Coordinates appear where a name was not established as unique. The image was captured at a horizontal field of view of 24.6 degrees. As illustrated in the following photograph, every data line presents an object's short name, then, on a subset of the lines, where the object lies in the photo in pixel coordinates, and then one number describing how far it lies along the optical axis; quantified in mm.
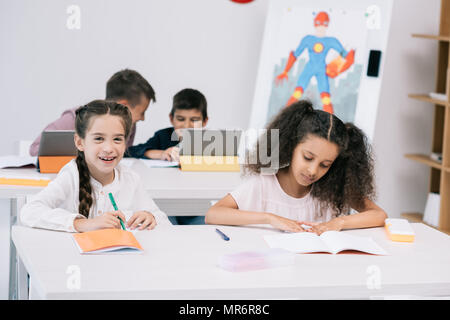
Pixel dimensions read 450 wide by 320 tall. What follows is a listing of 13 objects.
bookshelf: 4720
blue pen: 2742
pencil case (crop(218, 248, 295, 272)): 2470
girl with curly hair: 3006
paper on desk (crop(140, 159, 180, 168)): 3788
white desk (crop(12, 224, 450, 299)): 2340
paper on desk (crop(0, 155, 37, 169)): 3598
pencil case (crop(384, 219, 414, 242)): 2796
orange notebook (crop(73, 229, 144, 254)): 2546
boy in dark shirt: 3949
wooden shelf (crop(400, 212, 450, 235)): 5298
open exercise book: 2656
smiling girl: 2828
